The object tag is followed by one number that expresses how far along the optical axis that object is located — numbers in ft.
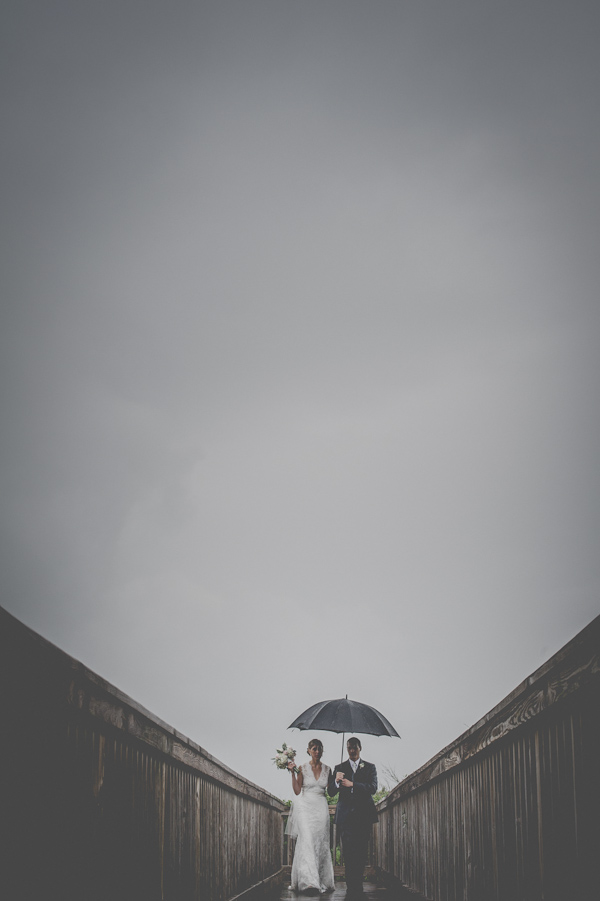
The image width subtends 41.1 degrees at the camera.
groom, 29.81
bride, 33.47
